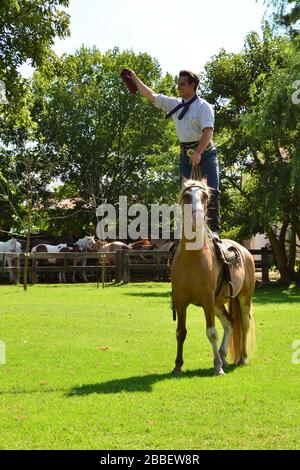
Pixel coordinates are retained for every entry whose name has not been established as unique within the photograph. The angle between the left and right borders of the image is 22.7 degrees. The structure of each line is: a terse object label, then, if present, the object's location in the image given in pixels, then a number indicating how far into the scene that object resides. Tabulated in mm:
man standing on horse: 8969
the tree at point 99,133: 49625
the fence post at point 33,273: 31109
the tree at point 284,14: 21328
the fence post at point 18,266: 30186
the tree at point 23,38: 19922
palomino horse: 8375
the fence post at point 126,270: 32125
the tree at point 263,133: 24688
